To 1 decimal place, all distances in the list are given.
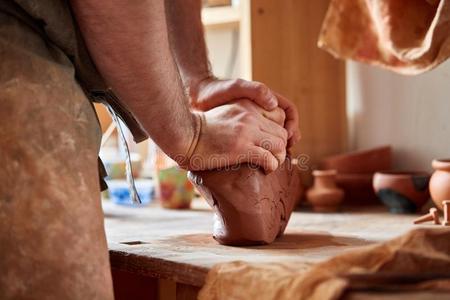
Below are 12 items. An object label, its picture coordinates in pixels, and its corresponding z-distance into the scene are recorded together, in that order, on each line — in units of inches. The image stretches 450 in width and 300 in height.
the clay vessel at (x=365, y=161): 101.0
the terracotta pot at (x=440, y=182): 79.0
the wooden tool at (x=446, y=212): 72.5
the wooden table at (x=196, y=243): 54.9
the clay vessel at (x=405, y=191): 86.8
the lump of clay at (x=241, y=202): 61.2
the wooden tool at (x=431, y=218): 74.0
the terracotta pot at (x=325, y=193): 93.4
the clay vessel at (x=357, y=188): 99.9
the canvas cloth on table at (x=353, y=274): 37.8
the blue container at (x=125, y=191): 105.3
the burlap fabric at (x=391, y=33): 76.5
